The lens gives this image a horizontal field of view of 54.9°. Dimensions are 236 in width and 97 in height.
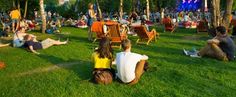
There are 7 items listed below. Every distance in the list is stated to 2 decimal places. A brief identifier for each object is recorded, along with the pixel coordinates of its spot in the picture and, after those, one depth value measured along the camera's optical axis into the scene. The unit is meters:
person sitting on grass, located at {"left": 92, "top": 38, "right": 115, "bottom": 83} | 5.01
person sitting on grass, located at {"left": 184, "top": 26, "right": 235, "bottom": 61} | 6.44
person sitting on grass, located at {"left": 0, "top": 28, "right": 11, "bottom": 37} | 11.82
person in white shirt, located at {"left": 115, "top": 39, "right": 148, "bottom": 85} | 4.76
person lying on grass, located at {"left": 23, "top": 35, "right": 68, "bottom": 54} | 7.93
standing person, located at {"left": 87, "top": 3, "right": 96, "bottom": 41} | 10.12
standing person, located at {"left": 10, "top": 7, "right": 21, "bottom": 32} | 12.83
